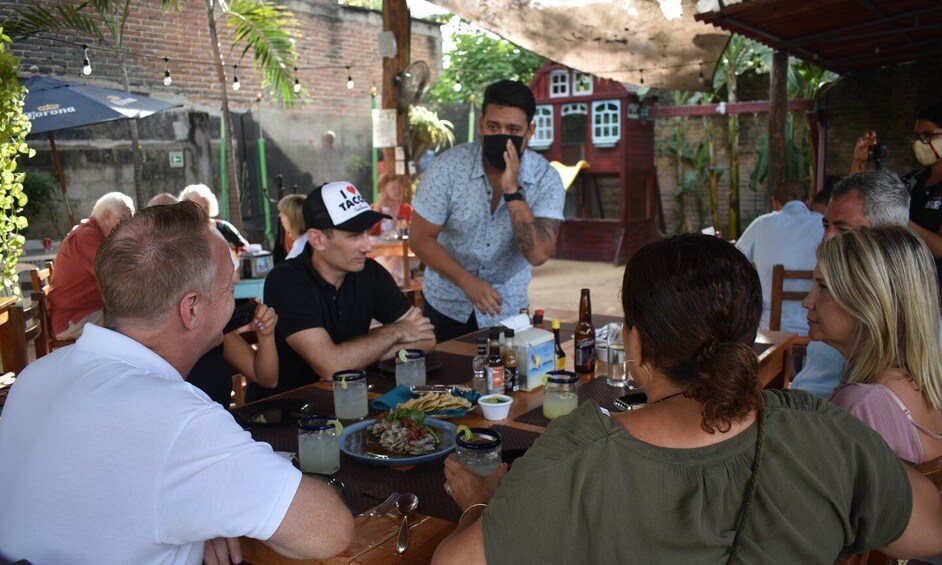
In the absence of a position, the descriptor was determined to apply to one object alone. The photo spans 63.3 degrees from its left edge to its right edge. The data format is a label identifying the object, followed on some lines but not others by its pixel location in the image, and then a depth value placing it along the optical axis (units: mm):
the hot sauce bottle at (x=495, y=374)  2479
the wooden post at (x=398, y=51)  7848
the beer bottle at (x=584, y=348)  2846
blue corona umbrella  6495
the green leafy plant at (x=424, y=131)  11836
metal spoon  1556
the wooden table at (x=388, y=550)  1484
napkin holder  2586
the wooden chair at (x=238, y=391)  3357
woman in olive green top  1249
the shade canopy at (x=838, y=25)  5352
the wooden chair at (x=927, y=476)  1570
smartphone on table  2328
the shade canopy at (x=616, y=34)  5965
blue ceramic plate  1935
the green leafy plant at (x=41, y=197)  8766
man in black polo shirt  2830
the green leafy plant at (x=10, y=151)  4520
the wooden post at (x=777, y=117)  7108
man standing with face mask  3443
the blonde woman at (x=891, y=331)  1807
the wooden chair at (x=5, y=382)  2755
